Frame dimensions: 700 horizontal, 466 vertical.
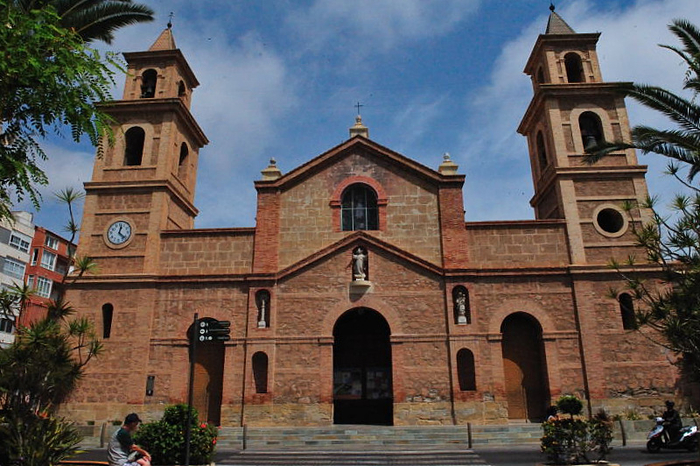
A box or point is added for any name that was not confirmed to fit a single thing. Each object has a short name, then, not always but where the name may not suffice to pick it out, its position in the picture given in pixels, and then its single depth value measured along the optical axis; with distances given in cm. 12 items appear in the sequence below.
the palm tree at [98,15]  1347
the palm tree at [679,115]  1253
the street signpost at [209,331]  1073
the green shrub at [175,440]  1130
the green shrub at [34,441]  966
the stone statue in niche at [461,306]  2128
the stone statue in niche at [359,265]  2191
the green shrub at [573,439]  1084
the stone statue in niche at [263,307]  2164
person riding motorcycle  1555
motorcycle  1542
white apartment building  4372
